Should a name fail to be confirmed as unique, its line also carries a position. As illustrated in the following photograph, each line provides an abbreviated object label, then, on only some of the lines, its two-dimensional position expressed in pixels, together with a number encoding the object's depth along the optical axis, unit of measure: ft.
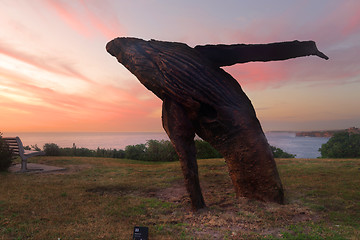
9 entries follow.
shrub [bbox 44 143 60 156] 58.29
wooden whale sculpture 18.34
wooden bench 34.96
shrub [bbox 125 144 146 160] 63.83
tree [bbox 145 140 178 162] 60.49
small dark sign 12.30
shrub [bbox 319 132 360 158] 59.18
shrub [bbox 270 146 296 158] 68.64
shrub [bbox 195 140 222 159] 61.31
